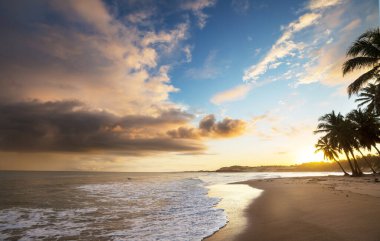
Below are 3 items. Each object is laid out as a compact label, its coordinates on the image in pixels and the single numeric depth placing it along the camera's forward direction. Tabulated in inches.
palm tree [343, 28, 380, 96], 816.9
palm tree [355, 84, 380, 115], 1507.1
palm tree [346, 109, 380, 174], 1830.7
